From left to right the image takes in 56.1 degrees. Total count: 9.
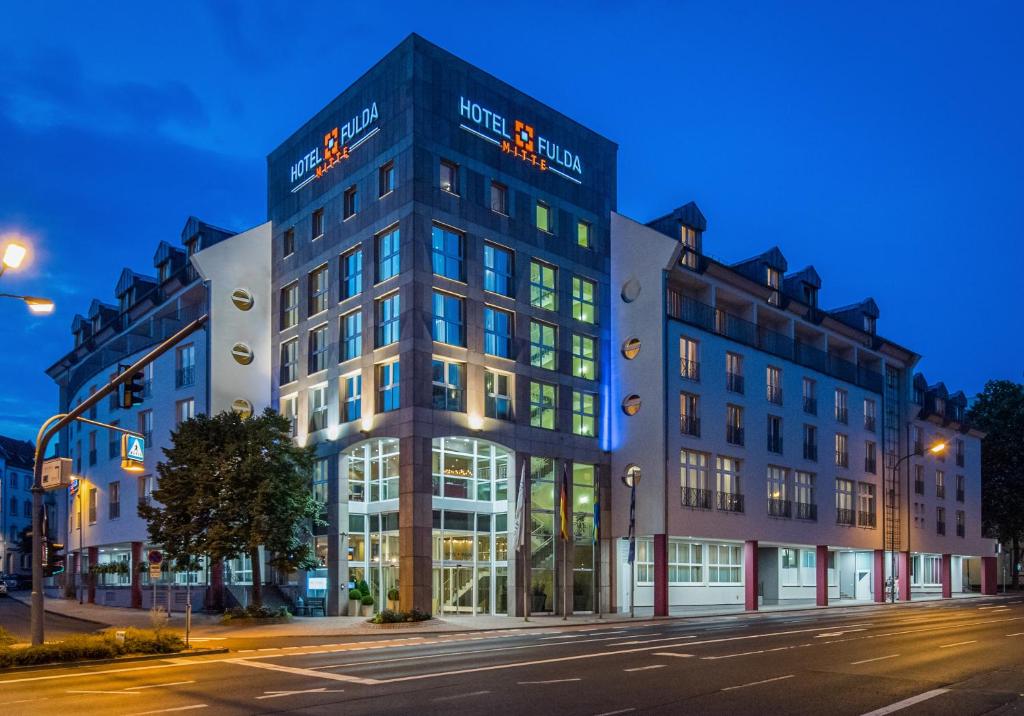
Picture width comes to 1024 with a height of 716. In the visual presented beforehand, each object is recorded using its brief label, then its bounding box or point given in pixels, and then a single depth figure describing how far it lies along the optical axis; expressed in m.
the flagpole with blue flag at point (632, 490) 42.25
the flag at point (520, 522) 41.81
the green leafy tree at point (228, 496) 36.94
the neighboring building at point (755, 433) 47.66
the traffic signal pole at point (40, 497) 22.55
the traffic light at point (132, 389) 20.38
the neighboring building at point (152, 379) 49.44
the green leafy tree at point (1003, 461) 85.69
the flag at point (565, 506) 42.31
